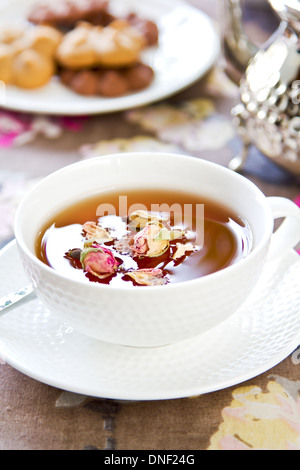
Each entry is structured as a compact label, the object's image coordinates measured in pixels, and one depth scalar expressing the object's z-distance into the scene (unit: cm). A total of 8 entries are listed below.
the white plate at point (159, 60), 62
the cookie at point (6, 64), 64
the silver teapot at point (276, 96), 50
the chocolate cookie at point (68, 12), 69
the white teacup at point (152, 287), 36
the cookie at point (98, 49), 63
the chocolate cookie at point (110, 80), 63
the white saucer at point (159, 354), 37
